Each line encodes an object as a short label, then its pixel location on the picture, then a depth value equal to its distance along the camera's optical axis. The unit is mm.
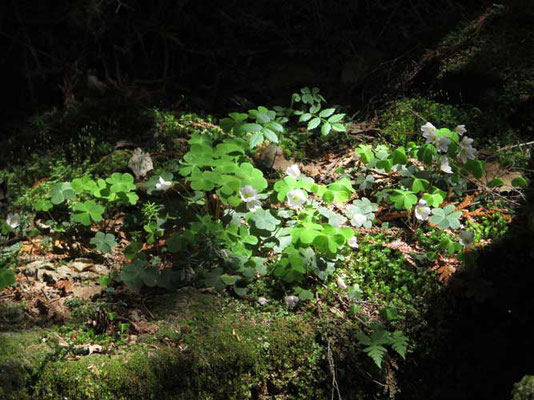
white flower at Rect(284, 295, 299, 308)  3025
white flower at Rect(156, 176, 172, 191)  3322
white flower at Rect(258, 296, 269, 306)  3053
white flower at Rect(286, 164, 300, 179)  3465
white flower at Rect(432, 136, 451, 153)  3479
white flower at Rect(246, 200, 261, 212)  3167
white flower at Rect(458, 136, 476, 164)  3488
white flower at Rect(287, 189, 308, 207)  3271
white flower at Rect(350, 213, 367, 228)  3453
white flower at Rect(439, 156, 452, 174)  3494
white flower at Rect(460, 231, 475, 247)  3141
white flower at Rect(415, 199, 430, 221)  3354
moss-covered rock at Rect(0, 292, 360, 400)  2529
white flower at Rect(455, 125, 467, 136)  3502
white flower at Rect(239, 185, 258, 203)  3141
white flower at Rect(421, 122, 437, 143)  3520
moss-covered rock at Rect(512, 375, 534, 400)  2238
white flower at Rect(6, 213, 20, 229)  3506
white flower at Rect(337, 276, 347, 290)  3174
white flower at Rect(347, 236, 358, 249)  3260
